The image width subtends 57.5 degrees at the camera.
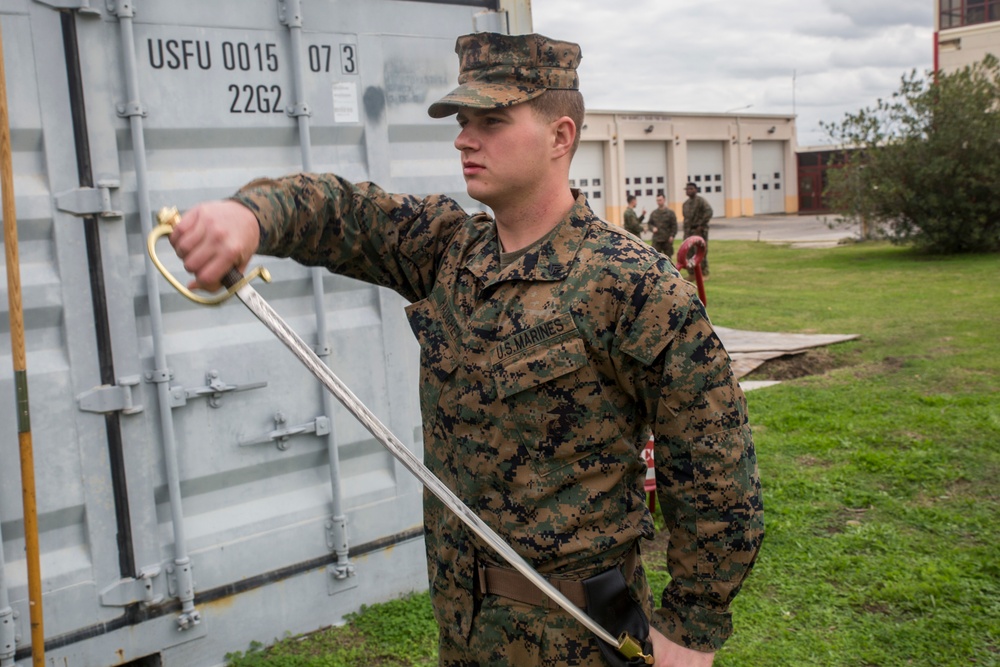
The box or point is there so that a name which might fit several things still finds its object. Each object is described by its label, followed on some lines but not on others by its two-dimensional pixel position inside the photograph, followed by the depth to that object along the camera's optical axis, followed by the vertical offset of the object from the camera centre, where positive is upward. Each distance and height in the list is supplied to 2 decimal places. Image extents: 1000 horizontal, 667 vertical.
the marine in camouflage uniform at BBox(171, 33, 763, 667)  1.91 -0.42
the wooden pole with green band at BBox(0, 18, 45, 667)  2.68 -0.42
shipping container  2.95 -0.36
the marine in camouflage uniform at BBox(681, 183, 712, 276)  17.08 -0.12
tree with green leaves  18.12 +0.59
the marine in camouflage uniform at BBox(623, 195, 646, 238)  20.67 -0.22
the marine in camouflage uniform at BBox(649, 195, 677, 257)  17.66 -0.31
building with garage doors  39.97 +2.26
